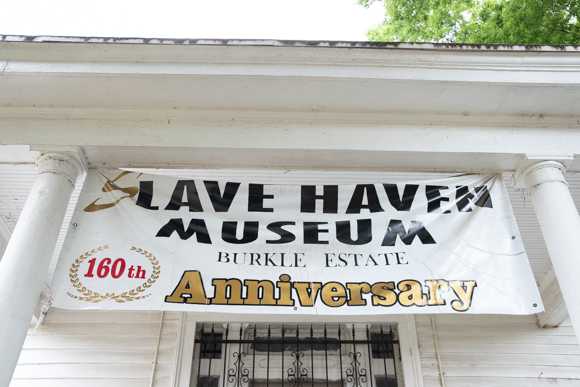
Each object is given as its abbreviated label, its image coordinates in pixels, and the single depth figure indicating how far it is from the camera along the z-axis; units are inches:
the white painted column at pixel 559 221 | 145.1
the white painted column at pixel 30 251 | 134.1
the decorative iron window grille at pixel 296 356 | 230.2
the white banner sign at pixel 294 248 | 157.1
